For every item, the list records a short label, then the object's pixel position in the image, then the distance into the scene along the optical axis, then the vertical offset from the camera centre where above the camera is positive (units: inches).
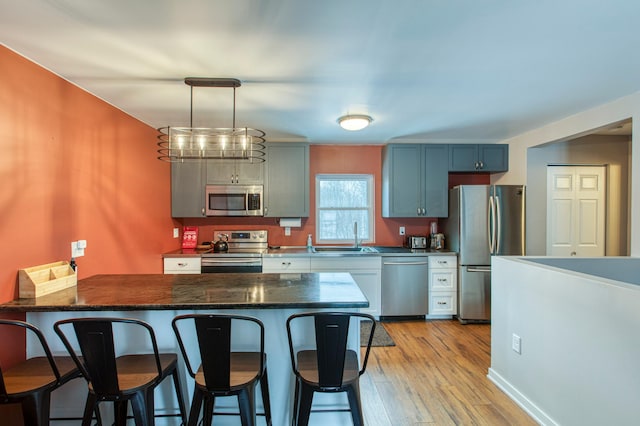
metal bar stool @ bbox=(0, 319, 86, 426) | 52.7 -32.6
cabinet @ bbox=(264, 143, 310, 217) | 155.8 +16.7
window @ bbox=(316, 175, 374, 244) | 171.2 +1.3
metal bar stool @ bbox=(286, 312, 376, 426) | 53.2 -31.3
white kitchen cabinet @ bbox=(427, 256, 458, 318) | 148.7 -34.6
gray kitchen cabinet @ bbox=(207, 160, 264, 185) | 155.3 +19.6
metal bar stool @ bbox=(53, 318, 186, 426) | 52.0 -31.9
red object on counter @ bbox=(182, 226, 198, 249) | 161.5 -15.0
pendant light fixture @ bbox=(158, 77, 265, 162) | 85.3 +21.4
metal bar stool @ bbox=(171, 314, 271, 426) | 51.9 -31.4
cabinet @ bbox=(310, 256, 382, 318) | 146.5 -28.5
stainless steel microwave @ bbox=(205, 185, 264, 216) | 154.1 +5.0
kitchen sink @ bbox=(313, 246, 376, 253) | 155.1 -20.5
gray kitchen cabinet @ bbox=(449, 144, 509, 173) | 157.9 +29.5
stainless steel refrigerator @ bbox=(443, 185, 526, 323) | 143.0 -11.1
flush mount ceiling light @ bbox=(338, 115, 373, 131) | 114.4 +34.8
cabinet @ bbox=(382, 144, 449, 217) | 157.9 +19.4
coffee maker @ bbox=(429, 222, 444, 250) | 161.3 -15.9
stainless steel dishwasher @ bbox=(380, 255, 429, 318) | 147.9 -37.5
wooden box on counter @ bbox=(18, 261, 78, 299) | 69.1 -17.1
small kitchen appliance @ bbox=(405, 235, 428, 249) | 162.7 -16.6
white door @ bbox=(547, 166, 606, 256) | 148.6 +2.2
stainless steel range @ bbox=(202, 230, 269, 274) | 142.9 -24.7
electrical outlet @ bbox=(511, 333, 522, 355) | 87.2 -39.1
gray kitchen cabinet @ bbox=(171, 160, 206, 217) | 153.6 +11.1
